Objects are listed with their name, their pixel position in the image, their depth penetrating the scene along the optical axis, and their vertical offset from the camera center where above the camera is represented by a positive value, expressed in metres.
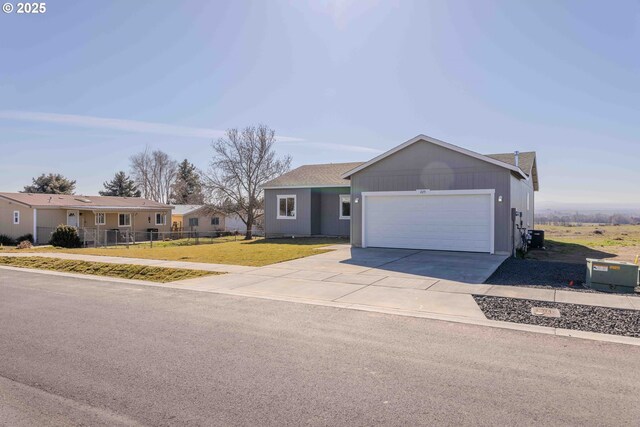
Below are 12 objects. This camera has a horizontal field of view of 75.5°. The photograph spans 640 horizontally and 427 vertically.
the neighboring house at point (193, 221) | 42.81 -0.98
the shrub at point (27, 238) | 30.22 -1.84
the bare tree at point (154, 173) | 63.06 +5.99
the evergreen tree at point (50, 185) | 51.21 +3.48
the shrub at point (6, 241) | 30.33 -2.07
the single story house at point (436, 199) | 15.22 +0.43
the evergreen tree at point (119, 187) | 58.50 +3.62
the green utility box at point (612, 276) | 8.78 -1.46
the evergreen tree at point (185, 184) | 60.72 +4.15
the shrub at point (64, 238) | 24.95 -1.53
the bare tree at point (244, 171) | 31.67 +3.14
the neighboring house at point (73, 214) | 30.89 -0.10
